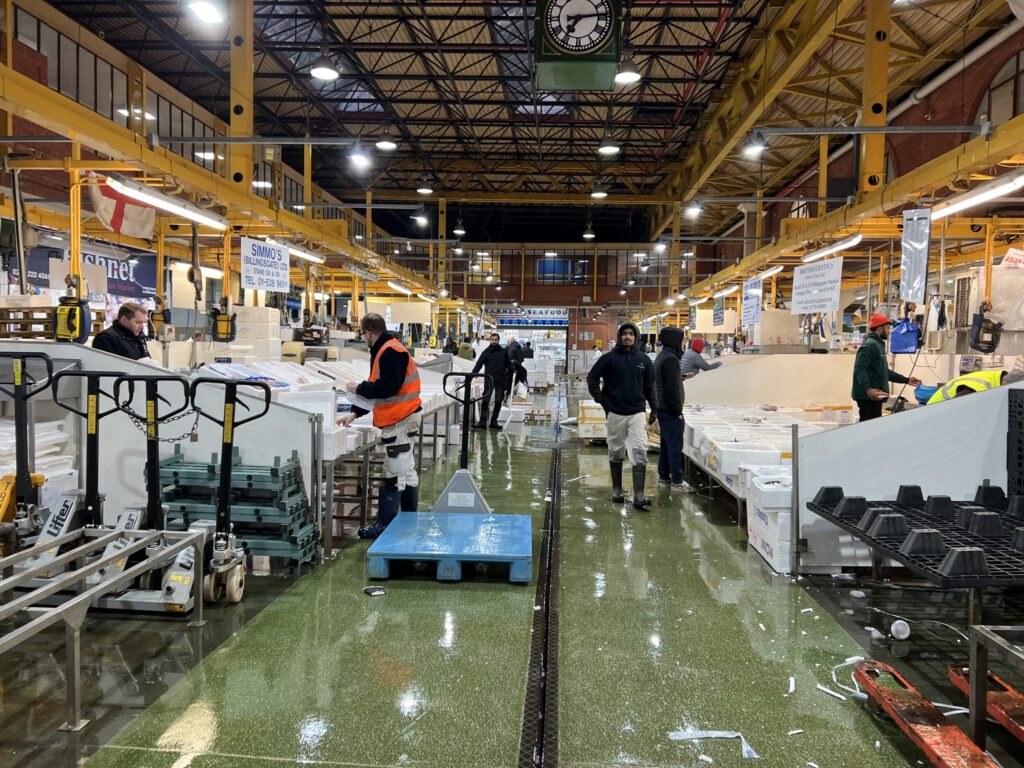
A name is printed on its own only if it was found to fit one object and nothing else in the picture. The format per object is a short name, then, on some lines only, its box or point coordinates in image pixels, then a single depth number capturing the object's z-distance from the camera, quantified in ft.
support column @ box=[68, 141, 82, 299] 21.81
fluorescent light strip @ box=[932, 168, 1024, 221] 17.48
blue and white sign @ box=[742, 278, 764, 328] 36.47
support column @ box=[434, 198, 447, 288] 65.51
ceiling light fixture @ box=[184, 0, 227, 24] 20.85
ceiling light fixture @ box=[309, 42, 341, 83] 28.27
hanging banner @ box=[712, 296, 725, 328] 48.85
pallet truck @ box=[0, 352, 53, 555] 11.55
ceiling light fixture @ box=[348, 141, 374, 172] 28.49
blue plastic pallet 13.24
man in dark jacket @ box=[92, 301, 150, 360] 18.12
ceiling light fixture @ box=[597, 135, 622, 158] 37.78
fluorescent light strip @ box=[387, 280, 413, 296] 55.21
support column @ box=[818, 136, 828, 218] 36.63
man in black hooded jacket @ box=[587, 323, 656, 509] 19.97
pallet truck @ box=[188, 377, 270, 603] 11.95
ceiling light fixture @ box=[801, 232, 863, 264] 27.14
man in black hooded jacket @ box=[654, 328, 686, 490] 22.22
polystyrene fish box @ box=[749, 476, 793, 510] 14.12
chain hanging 11.55
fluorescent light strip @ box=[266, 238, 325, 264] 29.62
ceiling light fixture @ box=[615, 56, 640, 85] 27.37
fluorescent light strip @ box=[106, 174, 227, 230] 20.42
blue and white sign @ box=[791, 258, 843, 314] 25.44
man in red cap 19.31
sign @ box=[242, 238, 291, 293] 26.40
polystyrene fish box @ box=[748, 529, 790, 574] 14.29
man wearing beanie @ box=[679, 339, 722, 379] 33.73
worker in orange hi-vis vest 15.37
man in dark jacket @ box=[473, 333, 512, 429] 36.70
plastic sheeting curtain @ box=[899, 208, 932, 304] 20.38
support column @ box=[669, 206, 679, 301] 64.95
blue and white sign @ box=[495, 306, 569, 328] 105.60
